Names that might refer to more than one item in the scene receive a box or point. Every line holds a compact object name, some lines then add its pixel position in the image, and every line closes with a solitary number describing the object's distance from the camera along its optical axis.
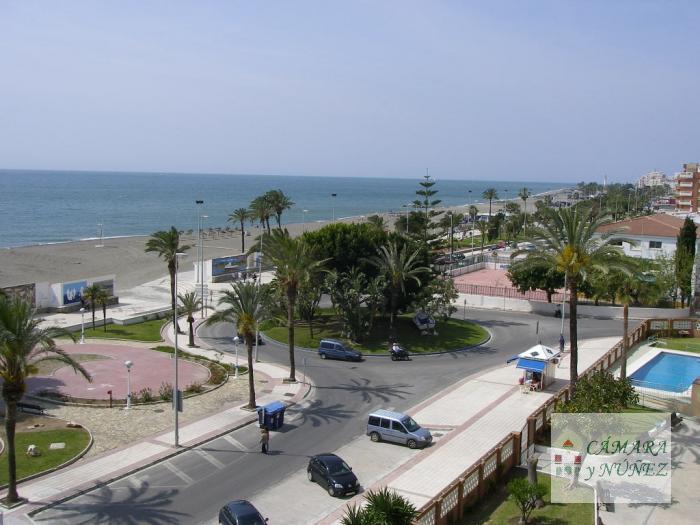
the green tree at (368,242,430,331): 44.34
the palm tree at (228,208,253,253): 93.62
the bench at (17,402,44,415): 28.97
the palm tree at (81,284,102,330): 46.25
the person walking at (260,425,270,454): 25.19
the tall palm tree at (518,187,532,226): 144.74
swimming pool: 33.12
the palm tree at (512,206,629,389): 28.33
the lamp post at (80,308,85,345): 43.00
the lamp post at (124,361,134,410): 29.89
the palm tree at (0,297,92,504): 19.59
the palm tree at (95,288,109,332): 46.26
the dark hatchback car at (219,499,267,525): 17.95
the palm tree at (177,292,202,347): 42.53
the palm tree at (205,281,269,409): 30.00
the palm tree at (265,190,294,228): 90.44
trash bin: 27.52
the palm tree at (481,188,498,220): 147.90
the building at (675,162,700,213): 136.75
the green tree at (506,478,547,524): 17.53
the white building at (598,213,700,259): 72.69
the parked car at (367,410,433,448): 25.91
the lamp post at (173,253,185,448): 25.31
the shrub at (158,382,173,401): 31.47
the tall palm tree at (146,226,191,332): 47.84
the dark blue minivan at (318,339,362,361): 40.22
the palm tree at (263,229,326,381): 34.03
